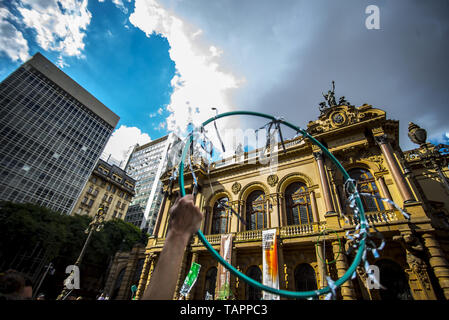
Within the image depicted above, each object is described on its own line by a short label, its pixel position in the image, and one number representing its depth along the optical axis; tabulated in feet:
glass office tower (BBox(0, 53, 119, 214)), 118.73
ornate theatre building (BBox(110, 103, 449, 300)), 34.86
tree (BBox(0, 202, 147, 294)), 85.66
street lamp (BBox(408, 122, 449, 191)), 31.53
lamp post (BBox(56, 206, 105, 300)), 48.17
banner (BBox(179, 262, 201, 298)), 51.11
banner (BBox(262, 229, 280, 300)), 41.57
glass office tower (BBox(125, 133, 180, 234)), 198.59
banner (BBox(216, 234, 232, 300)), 45.29
